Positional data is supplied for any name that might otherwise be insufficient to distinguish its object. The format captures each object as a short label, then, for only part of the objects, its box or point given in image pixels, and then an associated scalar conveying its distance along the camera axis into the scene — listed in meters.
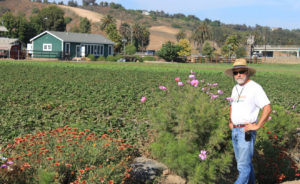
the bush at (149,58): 61.75
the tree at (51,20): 93.00
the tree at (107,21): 102.44
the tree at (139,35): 111.88
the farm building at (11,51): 45.94
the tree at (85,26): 109.44
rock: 6.16
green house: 52.50
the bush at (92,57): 51.81
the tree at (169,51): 60.41
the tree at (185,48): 82.25
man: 5.40
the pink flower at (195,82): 6.36
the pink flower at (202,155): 5.73
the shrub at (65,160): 5.05
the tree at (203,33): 113.12
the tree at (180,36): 132.73
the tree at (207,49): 98.22
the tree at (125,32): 110.00
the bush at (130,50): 76.00
